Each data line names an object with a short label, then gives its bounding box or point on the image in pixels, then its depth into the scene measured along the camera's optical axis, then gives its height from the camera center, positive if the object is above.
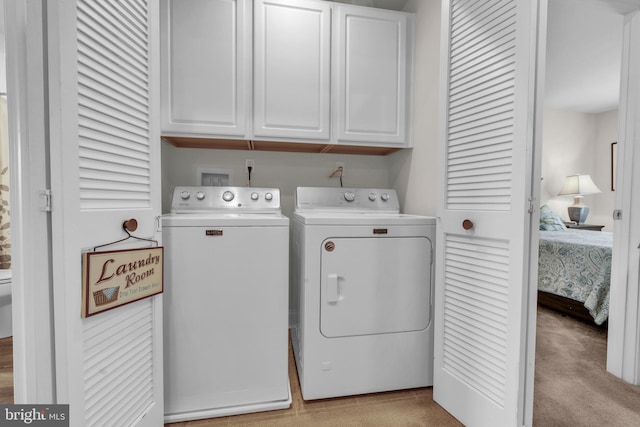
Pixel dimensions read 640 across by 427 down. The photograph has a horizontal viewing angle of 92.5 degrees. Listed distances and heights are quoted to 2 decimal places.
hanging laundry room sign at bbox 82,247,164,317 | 0.91 -0.27
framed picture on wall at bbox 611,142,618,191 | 4.61 +0.61
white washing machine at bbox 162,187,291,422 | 1.41 -0.56
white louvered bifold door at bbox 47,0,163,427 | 0.85 +0.04
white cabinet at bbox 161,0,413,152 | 1.80 +0.78
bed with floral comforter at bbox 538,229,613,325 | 2.44 -0.59
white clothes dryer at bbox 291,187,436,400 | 1.54 -0.55
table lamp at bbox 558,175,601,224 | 4.38 +0.15
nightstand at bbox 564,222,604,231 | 4.39 -0.36
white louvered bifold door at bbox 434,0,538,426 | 1.14 -0.05
